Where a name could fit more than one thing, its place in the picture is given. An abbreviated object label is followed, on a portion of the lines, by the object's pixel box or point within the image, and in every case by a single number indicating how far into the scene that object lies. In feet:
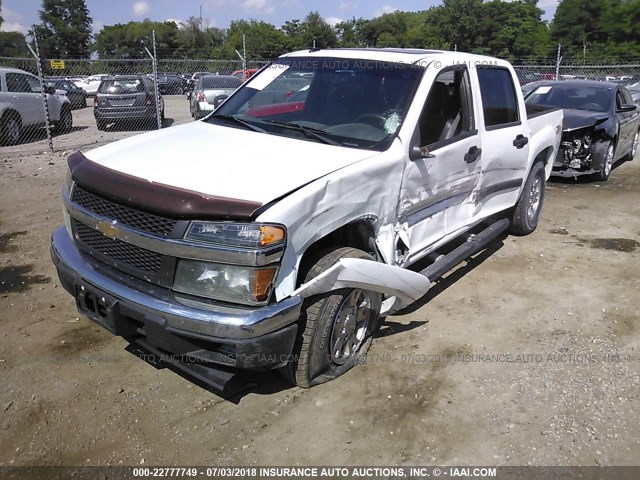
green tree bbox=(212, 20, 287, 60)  225.43
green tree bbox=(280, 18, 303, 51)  239.09
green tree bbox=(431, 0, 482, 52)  249.96
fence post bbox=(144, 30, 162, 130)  40.73
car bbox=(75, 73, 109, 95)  112.72
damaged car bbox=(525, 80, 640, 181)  28.94
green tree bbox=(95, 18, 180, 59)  259.25
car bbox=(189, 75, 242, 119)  50.13
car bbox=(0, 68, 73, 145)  38.58
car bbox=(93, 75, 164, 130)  46.44
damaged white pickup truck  8.95
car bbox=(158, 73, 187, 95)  106.83
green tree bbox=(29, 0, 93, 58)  270.46
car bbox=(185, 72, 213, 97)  95.84
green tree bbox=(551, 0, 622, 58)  258.78
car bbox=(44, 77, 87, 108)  76.28
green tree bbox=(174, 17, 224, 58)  315.99
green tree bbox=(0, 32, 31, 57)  193.16
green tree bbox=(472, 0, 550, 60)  236.43
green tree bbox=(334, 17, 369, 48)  297.94
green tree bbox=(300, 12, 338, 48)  239.50
